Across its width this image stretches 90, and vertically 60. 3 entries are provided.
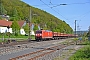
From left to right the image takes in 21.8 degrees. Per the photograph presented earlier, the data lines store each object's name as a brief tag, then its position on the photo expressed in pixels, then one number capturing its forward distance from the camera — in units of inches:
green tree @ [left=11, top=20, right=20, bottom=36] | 3417.8
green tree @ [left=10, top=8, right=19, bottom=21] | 5958.7
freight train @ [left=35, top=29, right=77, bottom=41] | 2315.1
